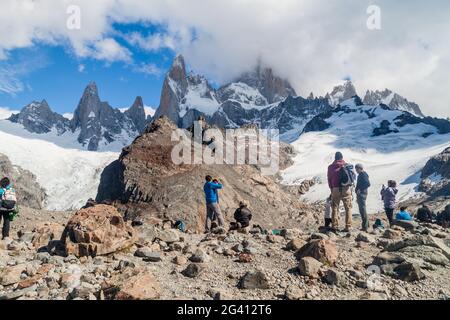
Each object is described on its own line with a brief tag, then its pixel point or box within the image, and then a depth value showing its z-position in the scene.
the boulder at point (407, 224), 15.20
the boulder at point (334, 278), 8.41
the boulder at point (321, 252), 9.47
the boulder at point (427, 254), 9.75
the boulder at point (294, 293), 7.81
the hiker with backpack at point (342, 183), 14.32
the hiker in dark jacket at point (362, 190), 15.44
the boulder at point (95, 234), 10.28
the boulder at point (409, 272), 8.67
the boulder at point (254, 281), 8.38
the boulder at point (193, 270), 9.16
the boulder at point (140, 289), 7.40
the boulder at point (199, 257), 10.05
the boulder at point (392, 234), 12.99
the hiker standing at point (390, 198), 17.72
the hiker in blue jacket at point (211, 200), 16.16
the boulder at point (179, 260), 10.02
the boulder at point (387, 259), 9.35
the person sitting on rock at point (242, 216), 16.61
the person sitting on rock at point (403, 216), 17.72
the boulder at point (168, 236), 12.40
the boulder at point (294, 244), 11.10
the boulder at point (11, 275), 8.45
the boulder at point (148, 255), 10.22
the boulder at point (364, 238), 12.31
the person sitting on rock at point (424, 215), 23.52
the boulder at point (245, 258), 10.15
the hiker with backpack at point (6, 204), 13.39
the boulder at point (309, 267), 8.83
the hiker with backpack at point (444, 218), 22.13
